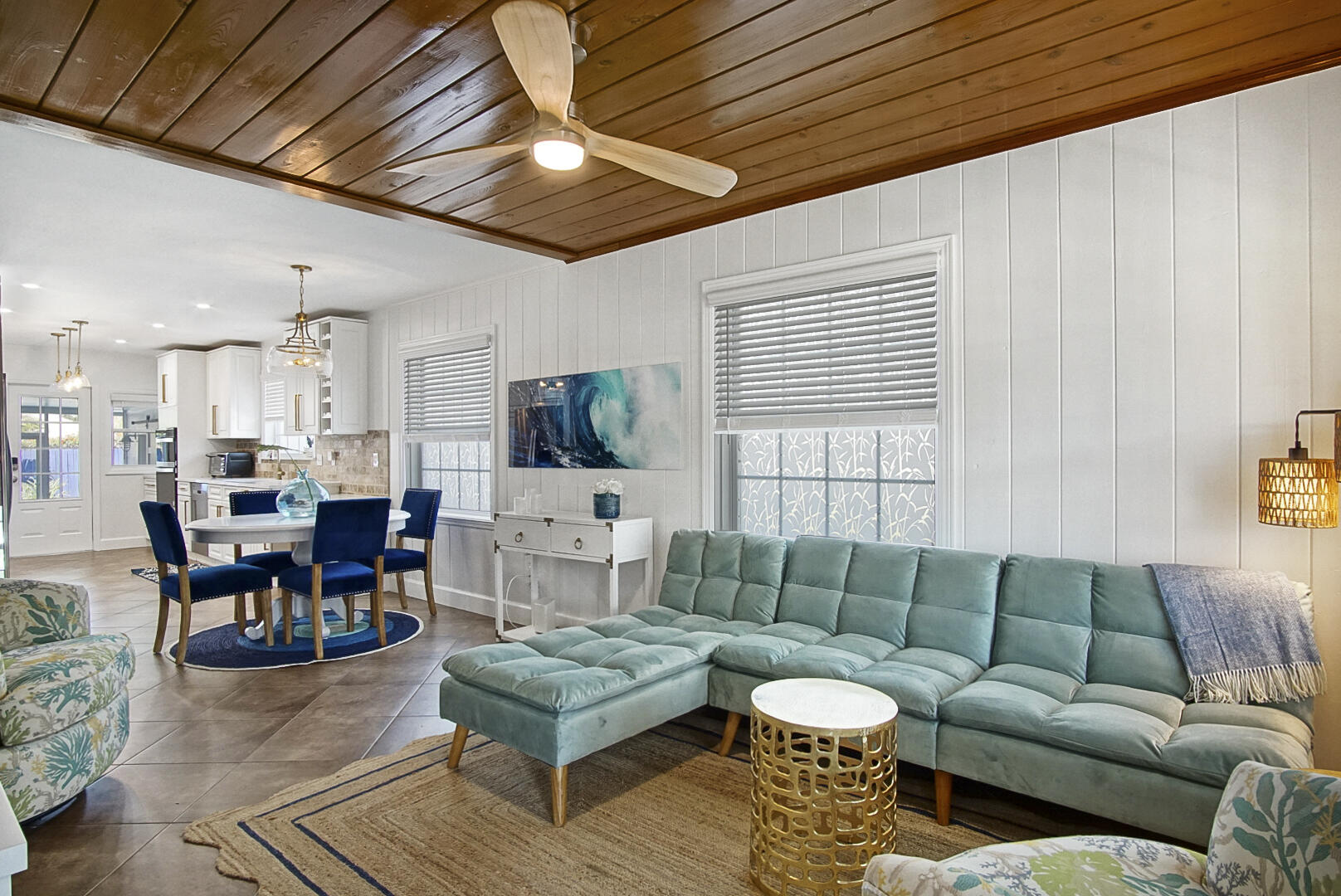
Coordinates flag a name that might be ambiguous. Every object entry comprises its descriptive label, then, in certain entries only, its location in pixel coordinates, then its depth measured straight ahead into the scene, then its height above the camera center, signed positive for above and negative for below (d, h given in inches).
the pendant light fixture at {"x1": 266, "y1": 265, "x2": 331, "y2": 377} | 205.0 +27.9
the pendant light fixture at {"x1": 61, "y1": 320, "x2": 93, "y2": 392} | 301.7 +29.3
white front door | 330.0 -8.4
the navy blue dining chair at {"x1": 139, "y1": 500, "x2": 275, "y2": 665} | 171.3 -30.2
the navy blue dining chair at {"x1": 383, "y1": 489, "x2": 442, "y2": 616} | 213.6 -23.3
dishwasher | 317.7 -22.6
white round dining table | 169.3 -18.4
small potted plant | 170.6 -11.4
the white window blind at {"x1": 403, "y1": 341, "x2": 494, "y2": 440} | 220.8 +18.3
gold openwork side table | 79.5 -38.6
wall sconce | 86.8 -5.4
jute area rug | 84.4 -49.0
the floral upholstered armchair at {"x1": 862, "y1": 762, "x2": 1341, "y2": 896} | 51.7 -32.0
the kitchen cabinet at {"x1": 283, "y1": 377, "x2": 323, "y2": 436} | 268.4 +17.5
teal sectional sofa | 81.0 -31.2
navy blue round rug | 171.3 -48.4
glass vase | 201.0 -12.3
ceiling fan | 68.0 +36.0
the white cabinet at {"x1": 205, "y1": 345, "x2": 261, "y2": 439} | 320.2 +26.7
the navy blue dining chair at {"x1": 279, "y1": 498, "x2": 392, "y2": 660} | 174.9 -26.2
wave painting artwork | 169.0 +7.6
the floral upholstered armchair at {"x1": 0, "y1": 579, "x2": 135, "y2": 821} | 90.9 -31.8
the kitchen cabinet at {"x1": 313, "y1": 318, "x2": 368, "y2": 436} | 252.8 +24.8
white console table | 162.1 -20.9
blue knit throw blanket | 89.0 -23.9
